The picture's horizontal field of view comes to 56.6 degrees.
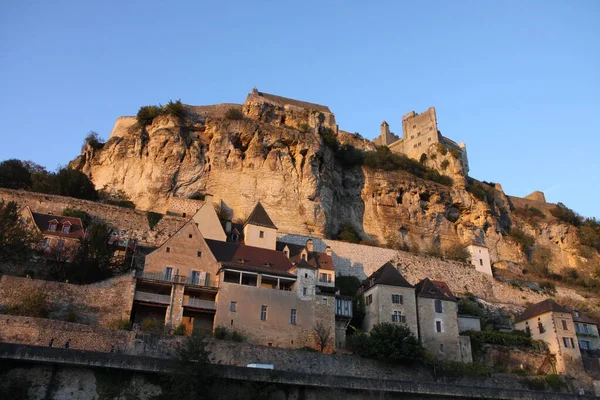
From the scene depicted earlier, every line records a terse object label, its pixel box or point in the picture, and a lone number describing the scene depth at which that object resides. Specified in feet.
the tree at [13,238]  105.91
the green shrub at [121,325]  95.40
